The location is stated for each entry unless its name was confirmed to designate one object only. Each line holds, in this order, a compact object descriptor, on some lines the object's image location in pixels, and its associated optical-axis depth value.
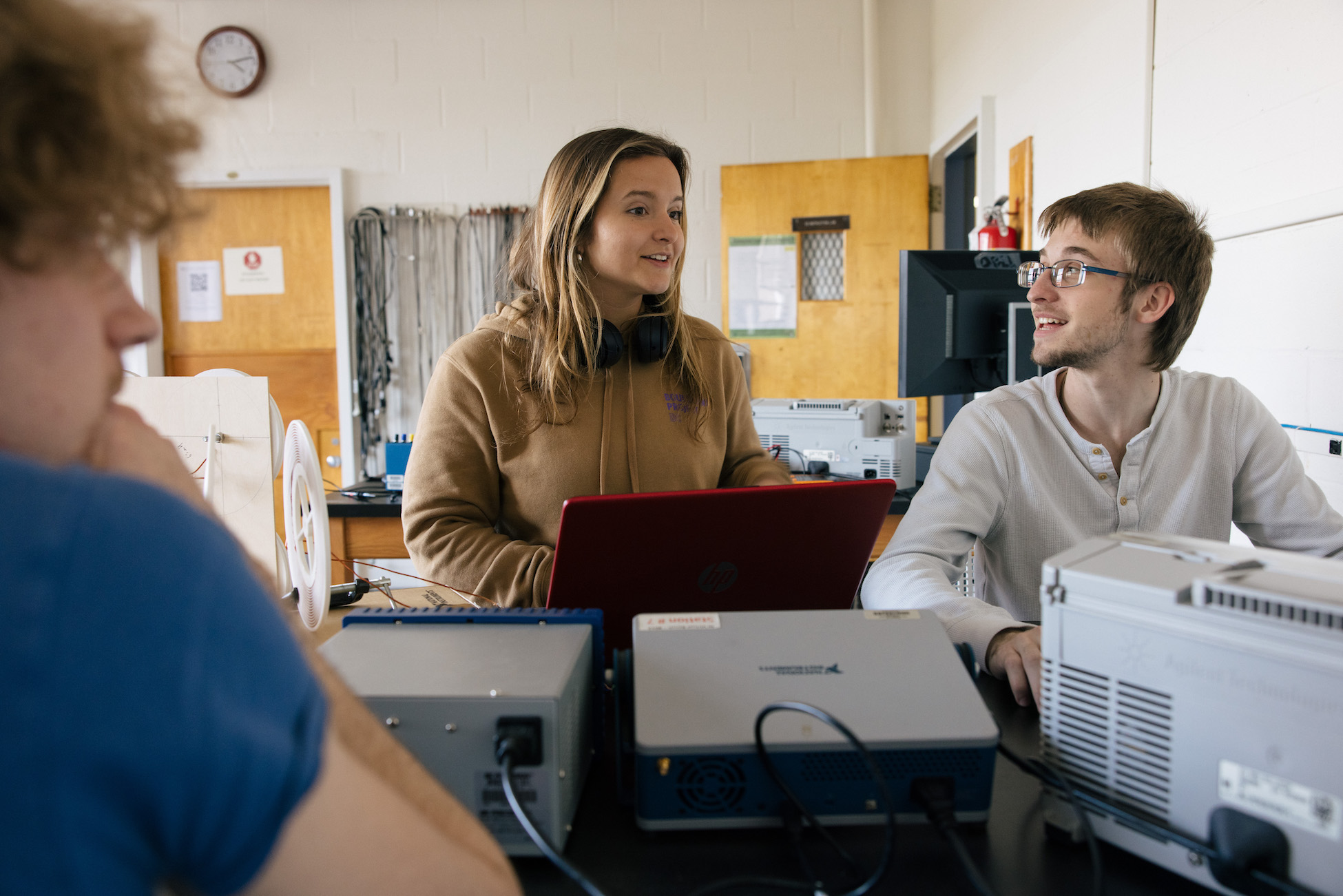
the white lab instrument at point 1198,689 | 0.54
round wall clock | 4.02
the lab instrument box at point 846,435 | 2.42
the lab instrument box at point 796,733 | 0.66
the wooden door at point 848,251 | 3.79
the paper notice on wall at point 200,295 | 4.20
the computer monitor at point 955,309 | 1.93
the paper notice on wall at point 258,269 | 4.16
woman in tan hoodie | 1.34
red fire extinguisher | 2.85
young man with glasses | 1.34
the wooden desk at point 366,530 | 2.45
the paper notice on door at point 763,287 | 3.93
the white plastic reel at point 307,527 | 1.34
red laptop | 0.87
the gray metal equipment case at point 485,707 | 0.63
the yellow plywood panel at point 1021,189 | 2.70
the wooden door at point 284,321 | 4.16
